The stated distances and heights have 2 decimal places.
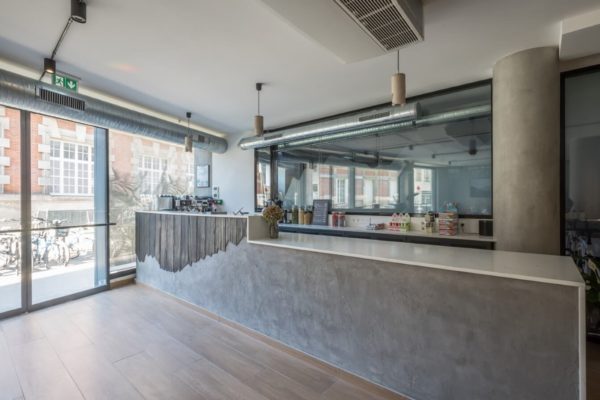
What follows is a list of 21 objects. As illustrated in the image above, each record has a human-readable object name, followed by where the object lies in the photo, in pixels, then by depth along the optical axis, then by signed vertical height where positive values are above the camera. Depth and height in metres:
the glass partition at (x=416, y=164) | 3.27 +0.50
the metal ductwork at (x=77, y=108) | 2.64 +1.04
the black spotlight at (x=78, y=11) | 1.85 +1.28
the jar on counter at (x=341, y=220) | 4.32 -0.32
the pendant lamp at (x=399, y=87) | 2.05 +0.82
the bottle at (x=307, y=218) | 4.70 -0.31
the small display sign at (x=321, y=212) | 4.53 -0.21
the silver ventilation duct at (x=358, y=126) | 3.19 +0.97
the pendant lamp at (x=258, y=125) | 3.16 +0.85
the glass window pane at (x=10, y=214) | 3.23 -0.15
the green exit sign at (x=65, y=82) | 2.73 +1.20
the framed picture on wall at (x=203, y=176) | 6.01 +0.53
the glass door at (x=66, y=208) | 3.55 -0.10
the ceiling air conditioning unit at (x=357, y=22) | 1.67 +1.17
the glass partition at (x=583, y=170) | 2.68 +0.28
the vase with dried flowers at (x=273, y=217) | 2.86 -0.18
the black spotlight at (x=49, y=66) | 2.59 +1.28
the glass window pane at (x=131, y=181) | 4.41 +0.33
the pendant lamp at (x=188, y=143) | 4.03 +0.83
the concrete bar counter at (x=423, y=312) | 1.44 -0.75
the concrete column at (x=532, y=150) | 2.48 +0.44
